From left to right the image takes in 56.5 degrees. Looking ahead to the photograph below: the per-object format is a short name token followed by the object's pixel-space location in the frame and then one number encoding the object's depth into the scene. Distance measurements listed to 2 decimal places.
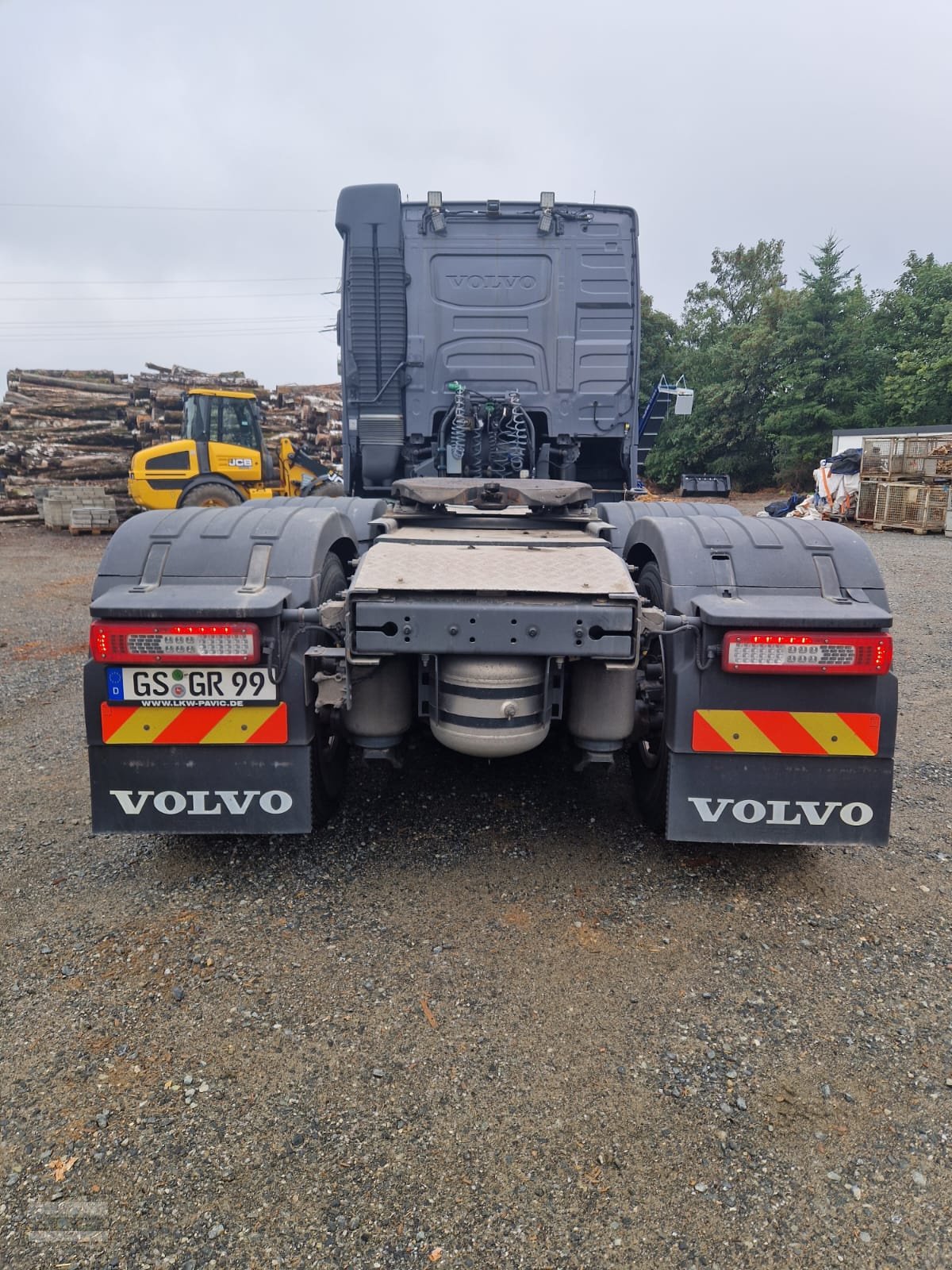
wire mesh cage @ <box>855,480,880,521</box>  22.06
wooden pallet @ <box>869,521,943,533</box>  19.70
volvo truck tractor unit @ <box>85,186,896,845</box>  2.96
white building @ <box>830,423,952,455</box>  26.64
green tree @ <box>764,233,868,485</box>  33.44
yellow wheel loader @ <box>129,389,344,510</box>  15.34
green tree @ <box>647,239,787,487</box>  36.00
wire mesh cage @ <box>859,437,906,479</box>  21.62
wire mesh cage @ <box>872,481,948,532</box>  19.64
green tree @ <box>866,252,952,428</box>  30.83
